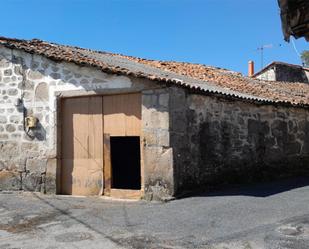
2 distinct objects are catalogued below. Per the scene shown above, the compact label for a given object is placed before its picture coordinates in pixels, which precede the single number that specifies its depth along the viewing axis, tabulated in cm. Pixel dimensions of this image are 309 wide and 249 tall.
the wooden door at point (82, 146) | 796
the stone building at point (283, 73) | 1806
